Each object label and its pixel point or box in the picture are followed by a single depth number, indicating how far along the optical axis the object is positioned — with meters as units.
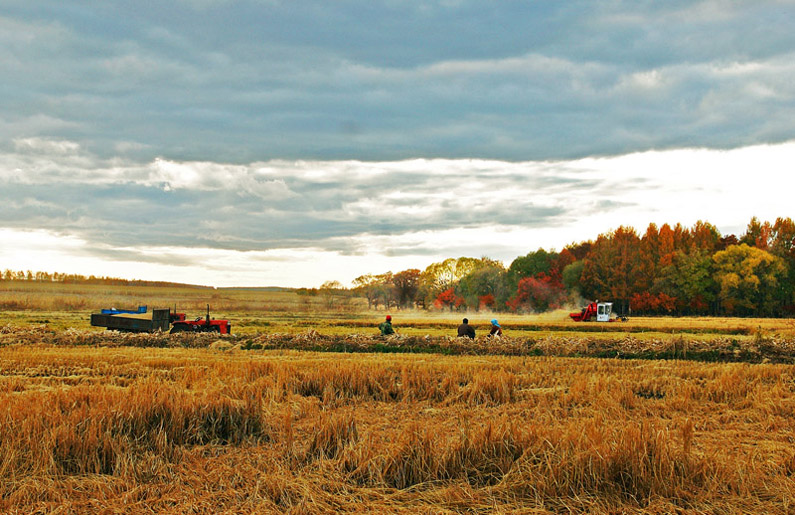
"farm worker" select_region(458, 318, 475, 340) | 27.60
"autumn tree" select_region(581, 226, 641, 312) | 86.31
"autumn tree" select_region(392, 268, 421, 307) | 116.62
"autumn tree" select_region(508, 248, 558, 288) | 99.00
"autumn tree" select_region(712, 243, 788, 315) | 80.81
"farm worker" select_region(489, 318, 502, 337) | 27.41
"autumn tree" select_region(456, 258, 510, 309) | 98.16
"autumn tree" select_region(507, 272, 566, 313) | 89.62
